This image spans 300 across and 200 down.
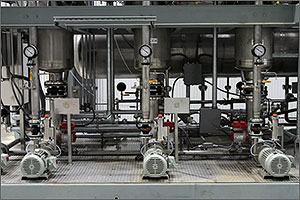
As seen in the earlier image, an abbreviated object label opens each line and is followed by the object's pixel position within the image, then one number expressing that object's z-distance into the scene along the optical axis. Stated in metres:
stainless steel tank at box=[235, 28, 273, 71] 4.34
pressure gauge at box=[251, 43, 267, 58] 3.89
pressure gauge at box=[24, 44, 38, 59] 3.93
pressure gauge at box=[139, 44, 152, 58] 3.89
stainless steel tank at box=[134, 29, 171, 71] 4.41
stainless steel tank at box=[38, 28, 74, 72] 4.30
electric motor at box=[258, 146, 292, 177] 3.52
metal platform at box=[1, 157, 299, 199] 3.42
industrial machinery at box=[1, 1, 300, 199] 3.57
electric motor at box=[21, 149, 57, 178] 3.54
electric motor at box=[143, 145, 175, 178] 3.53
